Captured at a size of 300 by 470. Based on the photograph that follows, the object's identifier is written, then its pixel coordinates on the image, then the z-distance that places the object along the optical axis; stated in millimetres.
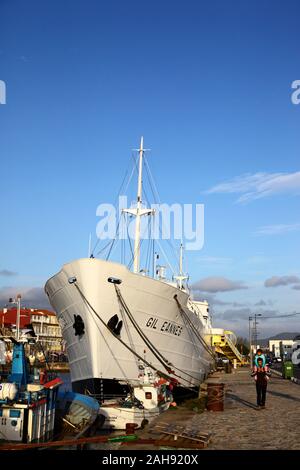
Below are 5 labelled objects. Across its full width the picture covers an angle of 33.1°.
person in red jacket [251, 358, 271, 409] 14039
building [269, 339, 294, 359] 95075
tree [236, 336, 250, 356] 117162
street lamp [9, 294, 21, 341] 12974
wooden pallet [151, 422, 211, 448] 9227
